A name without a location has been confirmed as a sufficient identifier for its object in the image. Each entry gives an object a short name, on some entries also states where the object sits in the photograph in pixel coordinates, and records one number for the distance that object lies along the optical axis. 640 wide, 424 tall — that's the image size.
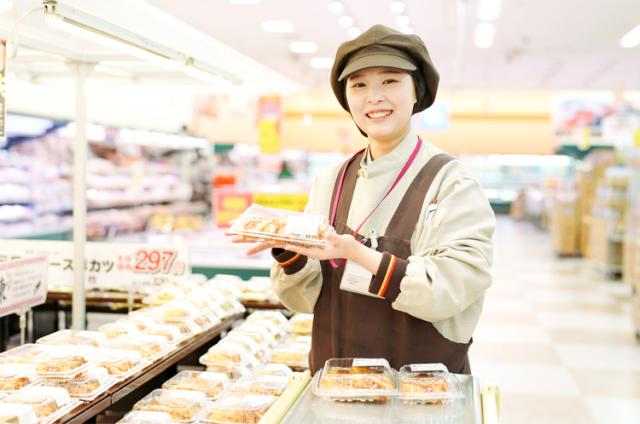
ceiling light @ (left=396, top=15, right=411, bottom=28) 10.98
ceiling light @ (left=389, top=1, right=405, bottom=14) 10.12
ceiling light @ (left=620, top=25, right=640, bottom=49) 7.01
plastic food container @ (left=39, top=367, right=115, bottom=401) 2.71
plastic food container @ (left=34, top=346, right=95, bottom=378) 2.80
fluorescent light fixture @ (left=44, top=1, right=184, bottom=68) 2.60
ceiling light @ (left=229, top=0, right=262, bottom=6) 10.11
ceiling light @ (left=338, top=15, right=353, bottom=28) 11.02
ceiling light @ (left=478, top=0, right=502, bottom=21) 9.83
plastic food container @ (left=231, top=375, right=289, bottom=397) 3.01
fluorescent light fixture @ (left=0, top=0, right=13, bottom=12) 2.77
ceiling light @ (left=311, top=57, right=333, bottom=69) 15.01
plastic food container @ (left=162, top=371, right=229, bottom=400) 3.15
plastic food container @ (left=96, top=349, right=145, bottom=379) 2.97
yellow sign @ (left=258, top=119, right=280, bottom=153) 10.52
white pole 4.20
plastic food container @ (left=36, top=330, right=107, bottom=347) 3.40
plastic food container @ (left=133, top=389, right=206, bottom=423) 2.86
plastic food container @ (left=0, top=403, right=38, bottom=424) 2.34
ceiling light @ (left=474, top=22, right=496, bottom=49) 11.46
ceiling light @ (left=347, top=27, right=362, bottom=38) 11.87
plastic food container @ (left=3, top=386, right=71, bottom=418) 2.48
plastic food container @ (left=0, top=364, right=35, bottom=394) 2.73
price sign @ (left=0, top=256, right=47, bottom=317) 3.55
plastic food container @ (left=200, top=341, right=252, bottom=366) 3.54
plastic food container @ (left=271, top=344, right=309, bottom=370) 3.64
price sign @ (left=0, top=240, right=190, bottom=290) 4.69
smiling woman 1.90
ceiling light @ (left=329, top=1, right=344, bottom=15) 10.16
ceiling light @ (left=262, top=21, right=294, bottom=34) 11.61
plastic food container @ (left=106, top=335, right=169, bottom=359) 3.26
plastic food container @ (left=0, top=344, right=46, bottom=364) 3.06
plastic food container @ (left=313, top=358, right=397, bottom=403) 1.91
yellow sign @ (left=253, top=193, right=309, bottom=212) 7.04
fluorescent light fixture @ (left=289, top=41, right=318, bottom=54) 13.30
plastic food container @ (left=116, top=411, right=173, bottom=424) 2.74
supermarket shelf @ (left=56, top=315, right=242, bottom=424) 2.58
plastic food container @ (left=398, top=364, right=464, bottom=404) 1.91
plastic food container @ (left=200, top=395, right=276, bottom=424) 2.70
